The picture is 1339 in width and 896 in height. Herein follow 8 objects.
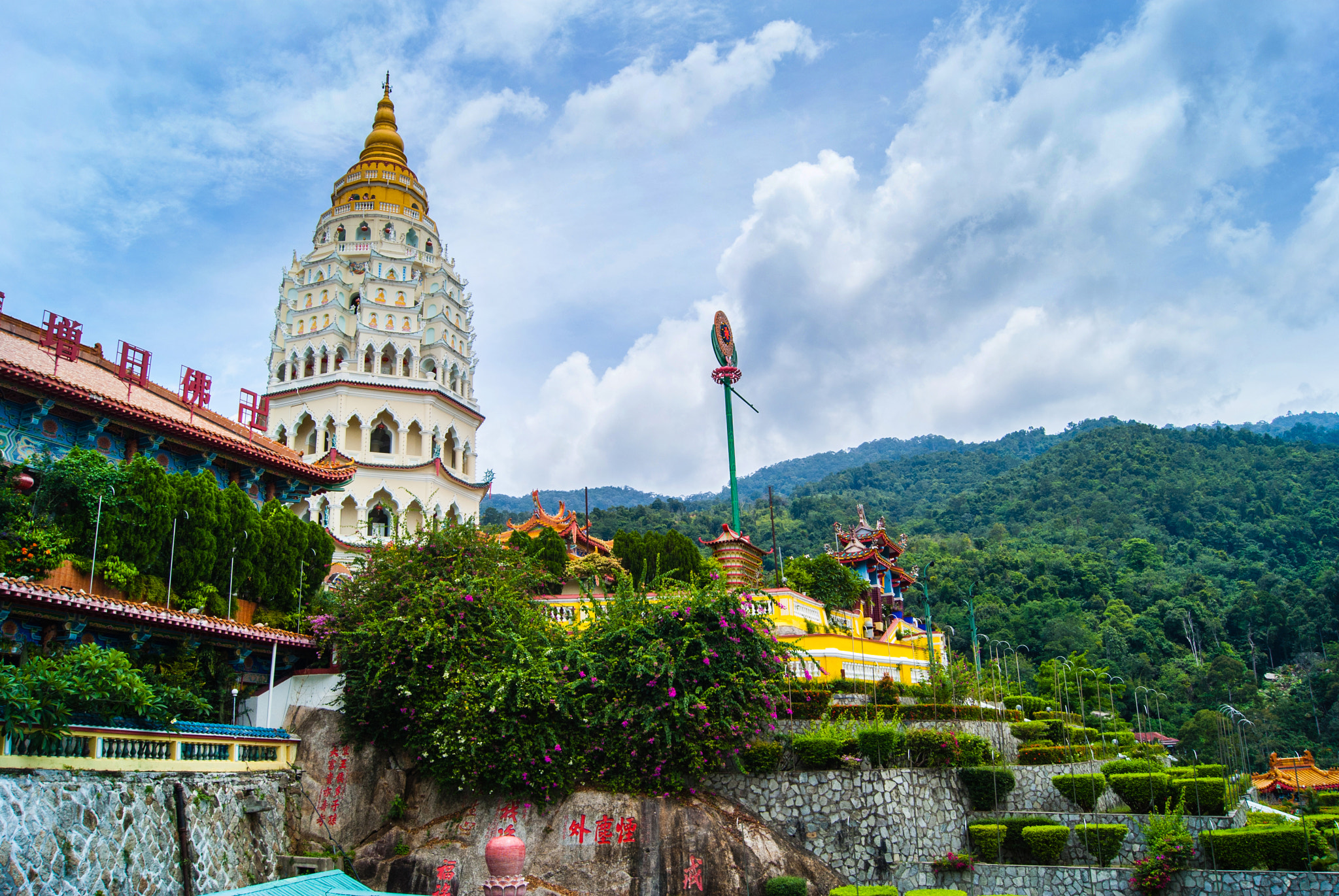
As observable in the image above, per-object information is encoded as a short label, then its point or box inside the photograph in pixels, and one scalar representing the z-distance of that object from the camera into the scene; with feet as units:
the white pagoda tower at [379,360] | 134.51
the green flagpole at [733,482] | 112.78
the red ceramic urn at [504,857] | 40.40
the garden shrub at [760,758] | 71.87
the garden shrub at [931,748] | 73.10
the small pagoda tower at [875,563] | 130.31
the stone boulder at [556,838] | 65.41
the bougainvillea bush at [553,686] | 68.08
